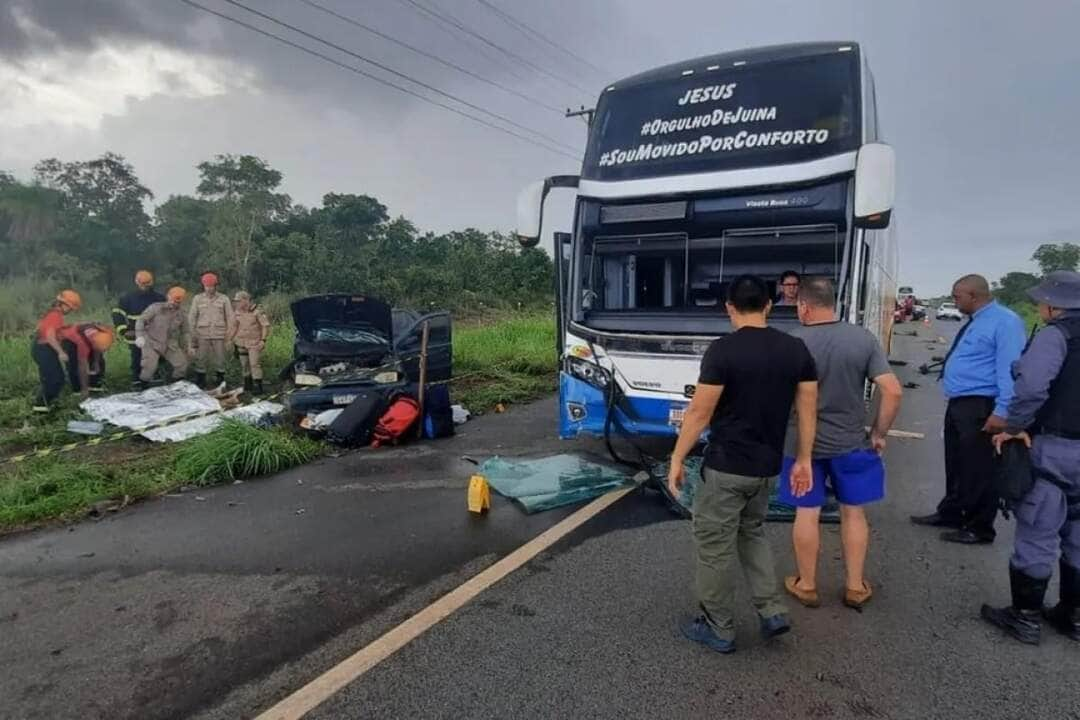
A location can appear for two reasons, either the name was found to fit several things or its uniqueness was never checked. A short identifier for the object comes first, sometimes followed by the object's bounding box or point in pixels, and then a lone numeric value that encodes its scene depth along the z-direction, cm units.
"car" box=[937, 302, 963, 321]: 4612
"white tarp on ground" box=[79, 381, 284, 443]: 737
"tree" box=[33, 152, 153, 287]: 2316
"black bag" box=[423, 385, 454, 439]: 739
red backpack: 703
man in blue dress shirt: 394
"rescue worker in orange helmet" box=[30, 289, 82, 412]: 847
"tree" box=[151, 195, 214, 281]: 2411
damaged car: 816
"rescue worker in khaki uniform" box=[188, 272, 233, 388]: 983
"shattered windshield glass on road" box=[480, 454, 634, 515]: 495
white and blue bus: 492
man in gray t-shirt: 315
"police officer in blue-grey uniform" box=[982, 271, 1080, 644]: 284
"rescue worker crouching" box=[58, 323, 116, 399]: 873
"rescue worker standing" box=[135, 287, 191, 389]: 927
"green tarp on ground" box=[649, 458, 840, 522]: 446
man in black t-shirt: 271
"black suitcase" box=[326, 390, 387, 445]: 688
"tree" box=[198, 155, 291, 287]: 2552
